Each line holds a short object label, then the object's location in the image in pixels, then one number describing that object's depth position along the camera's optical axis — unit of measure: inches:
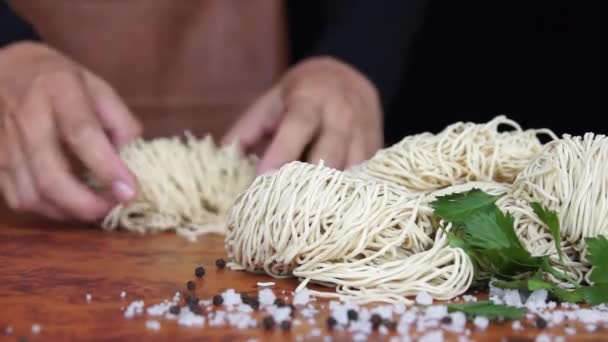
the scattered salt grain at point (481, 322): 27.1
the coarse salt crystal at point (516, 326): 27.1
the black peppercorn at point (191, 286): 29.9
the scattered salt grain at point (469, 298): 29.2
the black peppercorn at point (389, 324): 26.9
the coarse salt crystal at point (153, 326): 27.0
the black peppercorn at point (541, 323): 27.1
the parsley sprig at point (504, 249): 28.9
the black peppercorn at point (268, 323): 26.9
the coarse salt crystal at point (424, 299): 28.7
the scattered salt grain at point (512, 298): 28.6
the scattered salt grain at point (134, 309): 27.9
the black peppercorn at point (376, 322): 27.0
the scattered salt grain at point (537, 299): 28.6
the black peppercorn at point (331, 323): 27.0
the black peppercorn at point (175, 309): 27.9
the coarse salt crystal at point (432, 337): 26.1
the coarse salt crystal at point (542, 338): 26.3
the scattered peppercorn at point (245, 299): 28.8
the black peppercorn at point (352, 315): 27.4
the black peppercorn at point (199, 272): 31.4
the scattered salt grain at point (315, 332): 26.6
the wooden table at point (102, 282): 26.8
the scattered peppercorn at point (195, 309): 27.8
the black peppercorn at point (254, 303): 28.4
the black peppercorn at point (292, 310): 27.8
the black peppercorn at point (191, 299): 28.4
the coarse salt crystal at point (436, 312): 27.6
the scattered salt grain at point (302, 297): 28.9
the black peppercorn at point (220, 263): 32.5
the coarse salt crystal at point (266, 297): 28.7
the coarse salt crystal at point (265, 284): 30.4
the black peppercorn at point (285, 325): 26.9
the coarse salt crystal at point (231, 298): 28.7
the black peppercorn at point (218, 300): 28.7
